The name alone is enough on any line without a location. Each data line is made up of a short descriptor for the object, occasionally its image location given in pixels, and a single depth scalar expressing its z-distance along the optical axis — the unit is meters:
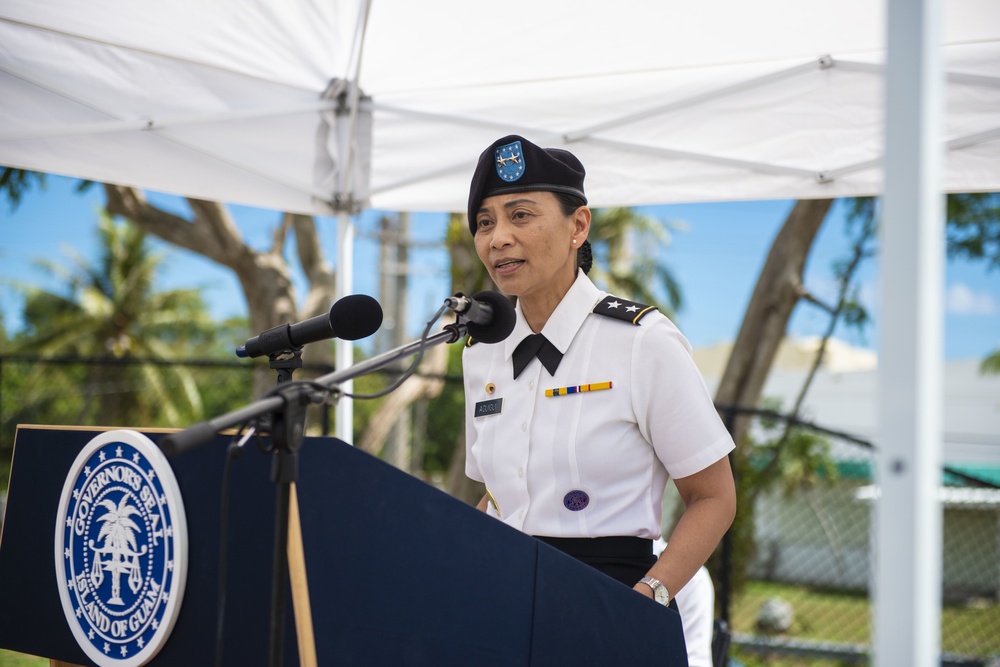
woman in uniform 3.72
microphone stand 3.29
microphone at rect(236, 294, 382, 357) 3.58
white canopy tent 4.51
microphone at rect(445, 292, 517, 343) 3.59
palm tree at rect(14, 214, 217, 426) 26.50
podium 3.35
